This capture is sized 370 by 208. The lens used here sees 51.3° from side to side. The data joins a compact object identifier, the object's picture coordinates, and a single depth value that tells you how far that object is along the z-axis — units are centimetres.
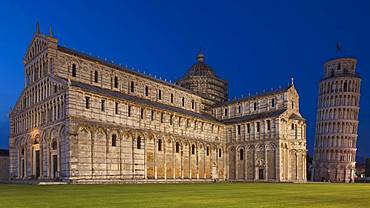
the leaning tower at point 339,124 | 9431
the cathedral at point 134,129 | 4709
